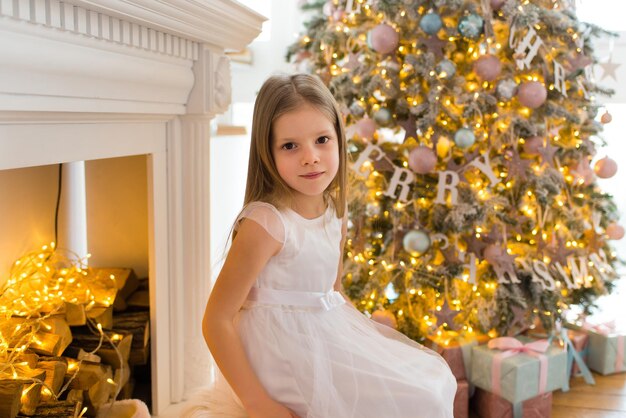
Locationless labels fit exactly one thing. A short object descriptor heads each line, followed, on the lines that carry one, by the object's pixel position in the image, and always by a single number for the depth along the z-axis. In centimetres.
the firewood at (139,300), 191
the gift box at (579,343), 269
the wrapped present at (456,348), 234
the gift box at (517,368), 222
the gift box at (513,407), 226
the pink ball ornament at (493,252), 236
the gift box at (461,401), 230
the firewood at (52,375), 141
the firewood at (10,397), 125
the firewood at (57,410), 137
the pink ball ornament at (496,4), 233
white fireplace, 112
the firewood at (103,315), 170
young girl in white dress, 120
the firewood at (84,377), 154
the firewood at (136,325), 175
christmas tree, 231
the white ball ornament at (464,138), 227
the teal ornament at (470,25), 226
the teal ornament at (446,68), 226
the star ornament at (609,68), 264
